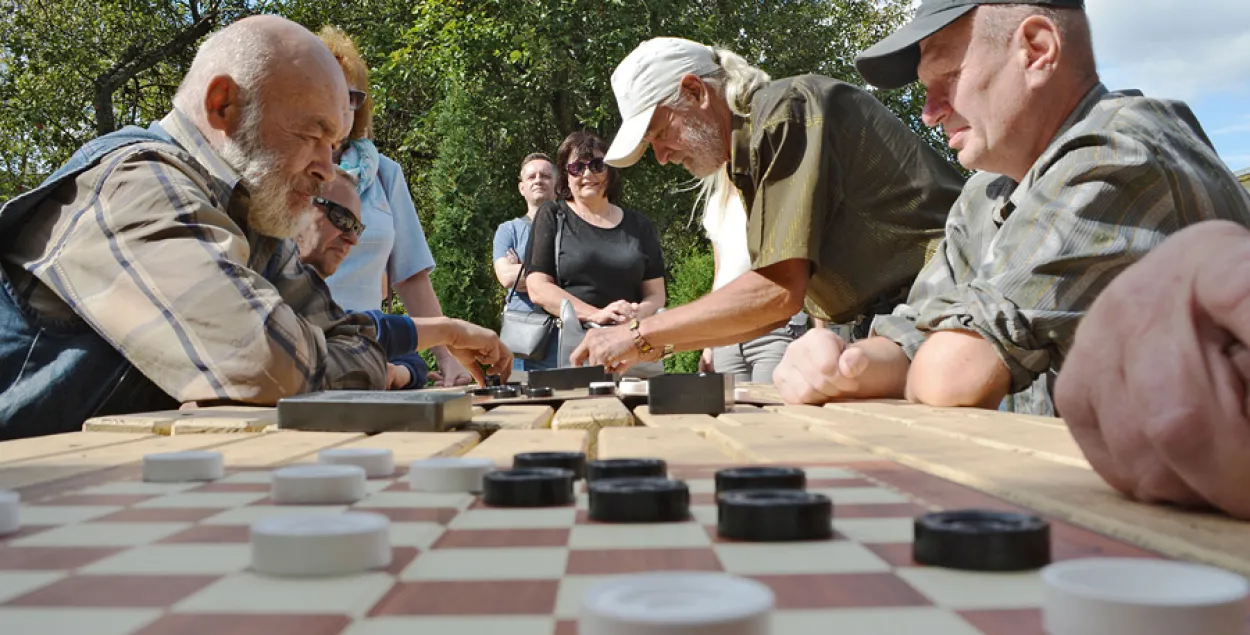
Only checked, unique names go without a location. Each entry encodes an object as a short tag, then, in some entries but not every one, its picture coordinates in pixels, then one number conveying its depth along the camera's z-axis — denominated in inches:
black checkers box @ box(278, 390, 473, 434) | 62.9
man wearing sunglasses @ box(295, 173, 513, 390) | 135.6
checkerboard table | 20.8
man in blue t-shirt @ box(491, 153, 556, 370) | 254.2
